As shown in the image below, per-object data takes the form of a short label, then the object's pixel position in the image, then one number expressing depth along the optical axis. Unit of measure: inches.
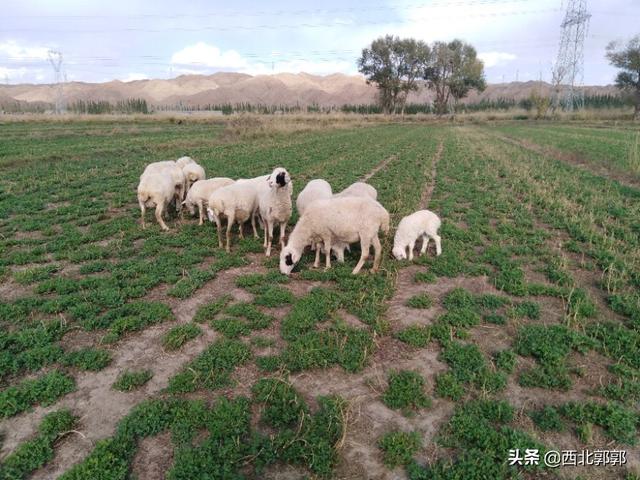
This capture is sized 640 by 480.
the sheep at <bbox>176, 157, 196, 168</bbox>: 513.9
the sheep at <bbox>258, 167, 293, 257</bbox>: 328.0
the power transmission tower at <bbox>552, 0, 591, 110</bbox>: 2635.3
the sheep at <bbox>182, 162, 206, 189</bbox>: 477.9
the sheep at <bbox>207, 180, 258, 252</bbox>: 353.7
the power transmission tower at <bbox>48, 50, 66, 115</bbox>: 2777.1
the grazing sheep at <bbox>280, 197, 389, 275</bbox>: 301.6
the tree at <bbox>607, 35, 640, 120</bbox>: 2477.9
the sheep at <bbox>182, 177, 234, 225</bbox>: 416.2
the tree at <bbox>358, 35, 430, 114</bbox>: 3115.2
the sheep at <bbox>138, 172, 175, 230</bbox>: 398.3
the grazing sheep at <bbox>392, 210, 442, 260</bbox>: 334.6
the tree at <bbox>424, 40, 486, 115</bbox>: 3122.5
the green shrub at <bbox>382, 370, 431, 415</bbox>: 172.9
